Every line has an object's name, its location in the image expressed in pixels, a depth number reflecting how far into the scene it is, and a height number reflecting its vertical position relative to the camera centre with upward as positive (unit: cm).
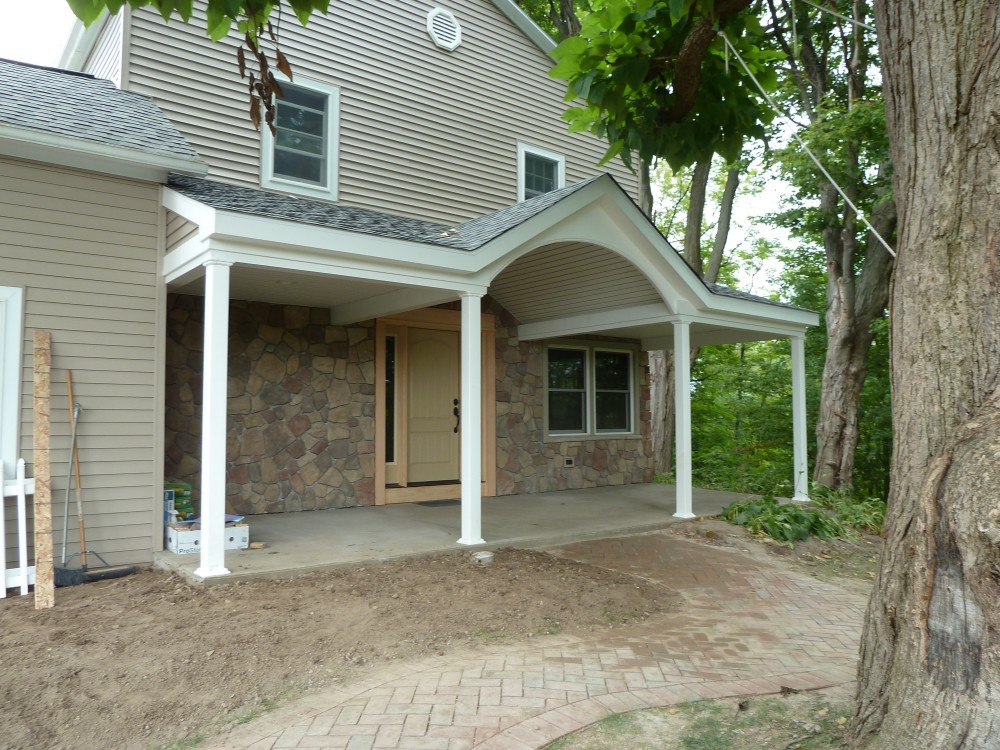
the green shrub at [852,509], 814 -133
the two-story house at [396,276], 596 +112
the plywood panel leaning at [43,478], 480 -56
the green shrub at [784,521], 727 -128
